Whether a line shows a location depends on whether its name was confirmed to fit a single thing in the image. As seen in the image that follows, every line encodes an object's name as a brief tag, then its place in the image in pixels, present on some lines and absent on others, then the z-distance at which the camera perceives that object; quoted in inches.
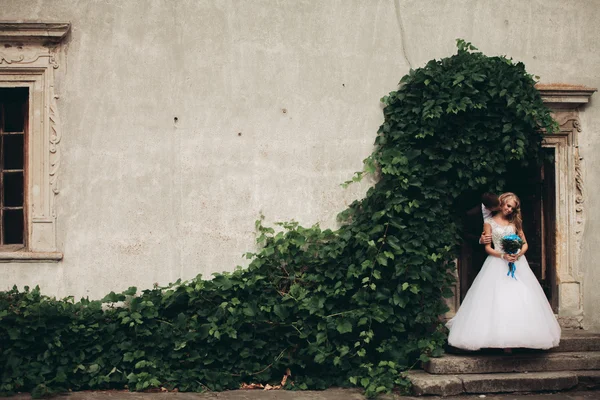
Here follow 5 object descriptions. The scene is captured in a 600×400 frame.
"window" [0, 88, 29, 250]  296.0
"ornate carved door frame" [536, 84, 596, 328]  309.1
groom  312.8
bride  268.2
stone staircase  267.4
